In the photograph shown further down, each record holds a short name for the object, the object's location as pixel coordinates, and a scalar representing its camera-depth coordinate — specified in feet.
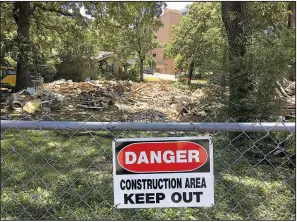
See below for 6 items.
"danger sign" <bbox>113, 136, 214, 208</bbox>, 5.36
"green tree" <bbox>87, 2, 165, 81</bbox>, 46.24
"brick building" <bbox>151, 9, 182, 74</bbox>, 188.96
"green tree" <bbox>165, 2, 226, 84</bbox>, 78.18
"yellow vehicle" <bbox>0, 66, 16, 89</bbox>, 57.23
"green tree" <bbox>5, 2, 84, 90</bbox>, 42.09
